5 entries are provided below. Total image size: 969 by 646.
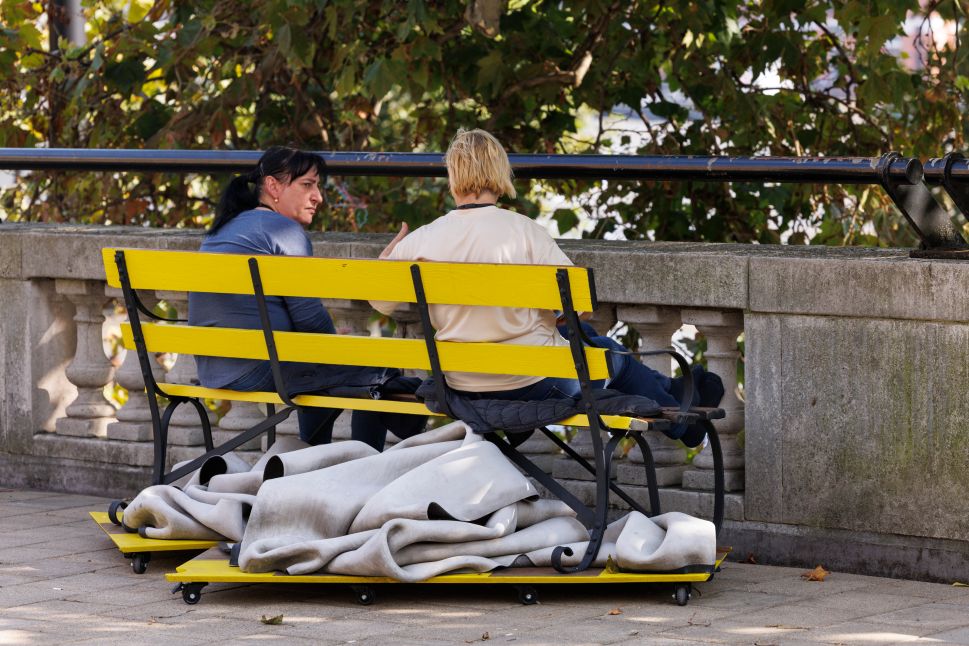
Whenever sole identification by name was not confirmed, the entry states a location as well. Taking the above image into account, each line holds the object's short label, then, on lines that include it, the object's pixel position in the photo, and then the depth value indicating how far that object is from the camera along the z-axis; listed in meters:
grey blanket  9.70
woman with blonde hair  10.63
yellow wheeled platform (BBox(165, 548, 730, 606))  9.63
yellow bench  9.95
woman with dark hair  11.33
